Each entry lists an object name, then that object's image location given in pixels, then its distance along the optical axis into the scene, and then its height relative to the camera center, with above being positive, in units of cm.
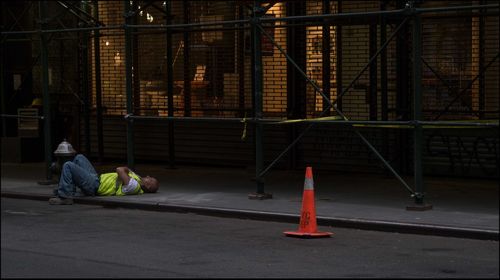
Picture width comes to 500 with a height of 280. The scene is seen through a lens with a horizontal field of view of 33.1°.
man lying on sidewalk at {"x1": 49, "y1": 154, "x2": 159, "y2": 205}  1298 -117
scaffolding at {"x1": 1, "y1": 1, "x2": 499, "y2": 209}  1111 +67
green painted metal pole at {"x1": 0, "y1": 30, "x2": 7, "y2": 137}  1936 +44
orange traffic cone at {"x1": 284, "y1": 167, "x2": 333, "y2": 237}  979 -132
